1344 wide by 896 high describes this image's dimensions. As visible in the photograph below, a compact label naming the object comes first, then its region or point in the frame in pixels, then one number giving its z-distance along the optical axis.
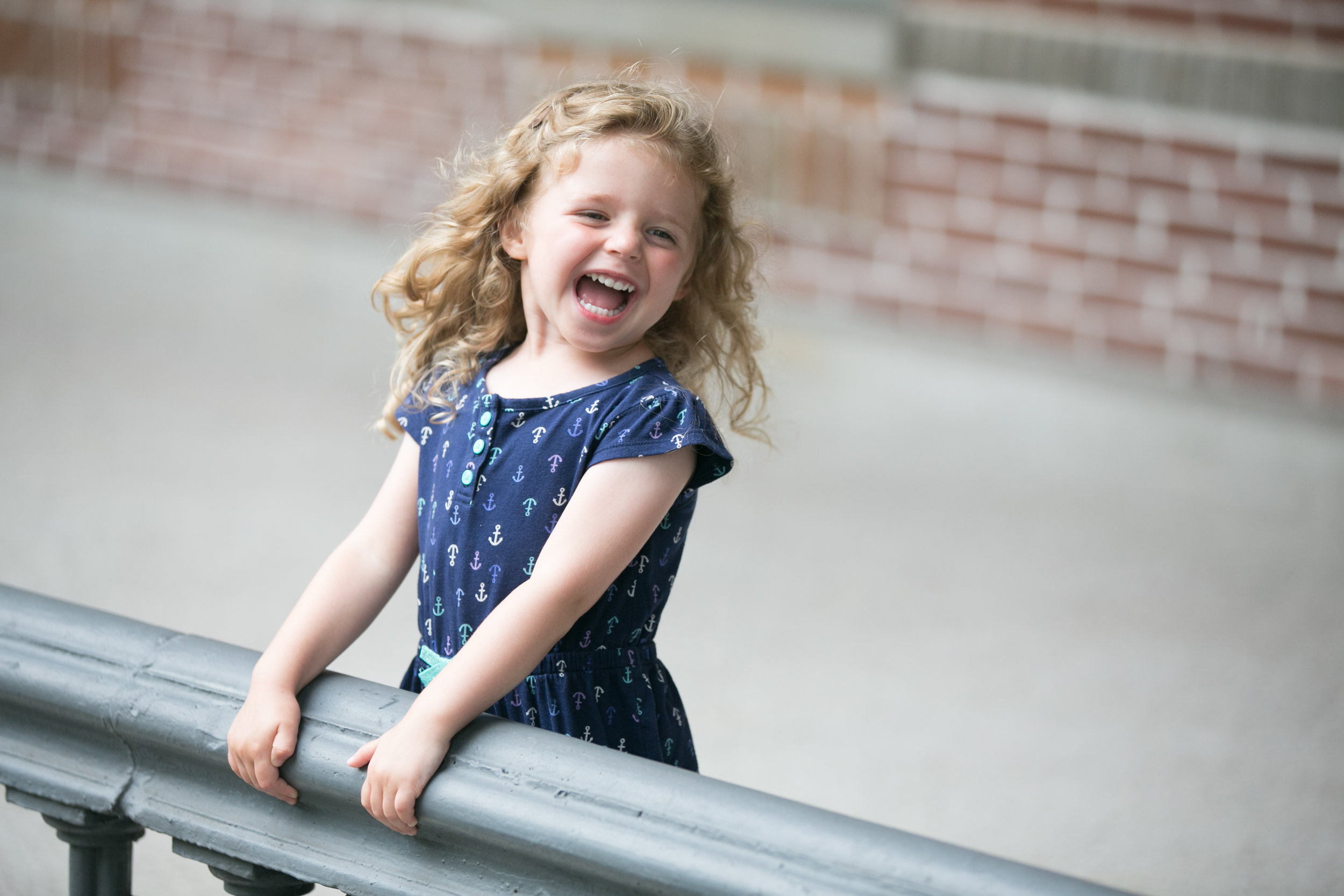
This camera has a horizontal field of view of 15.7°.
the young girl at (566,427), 3.34
